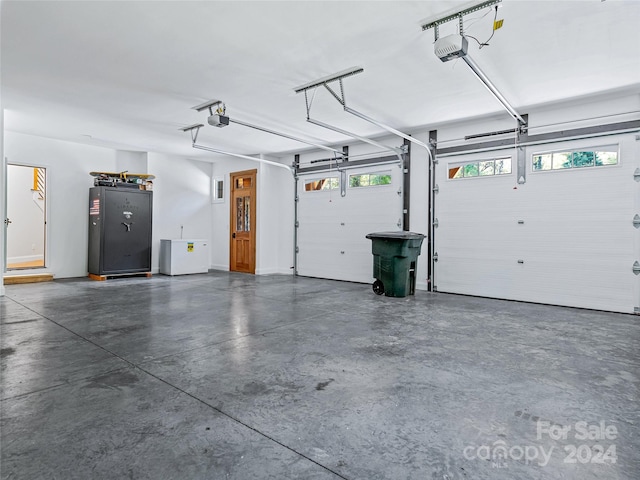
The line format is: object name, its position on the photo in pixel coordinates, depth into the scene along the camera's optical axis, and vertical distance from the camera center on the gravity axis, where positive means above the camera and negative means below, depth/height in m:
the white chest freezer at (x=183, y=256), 8.10 -0.29
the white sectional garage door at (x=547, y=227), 4.68 +0.28
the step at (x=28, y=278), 6.55 -0.66
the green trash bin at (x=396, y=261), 5.59 -0.25
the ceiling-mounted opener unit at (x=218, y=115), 4.89 +1.93
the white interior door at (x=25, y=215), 8.88 +0.69
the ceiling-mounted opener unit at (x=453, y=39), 2.85 +1.67
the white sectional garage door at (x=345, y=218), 6.87 +0.56
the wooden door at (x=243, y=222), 8.59 +0.55
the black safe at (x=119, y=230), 7.18 +0.27
